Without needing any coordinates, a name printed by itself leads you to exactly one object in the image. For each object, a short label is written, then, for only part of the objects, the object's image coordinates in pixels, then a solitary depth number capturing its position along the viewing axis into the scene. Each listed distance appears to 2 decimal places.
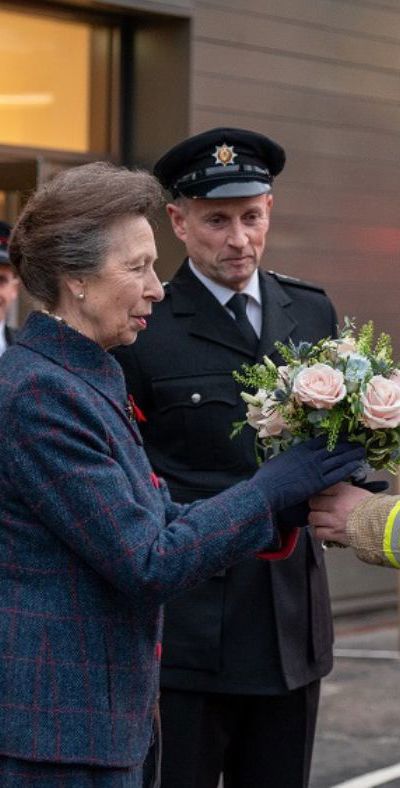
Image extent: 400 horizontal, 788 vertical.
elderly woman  5.77
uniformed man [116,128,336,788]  7.78
